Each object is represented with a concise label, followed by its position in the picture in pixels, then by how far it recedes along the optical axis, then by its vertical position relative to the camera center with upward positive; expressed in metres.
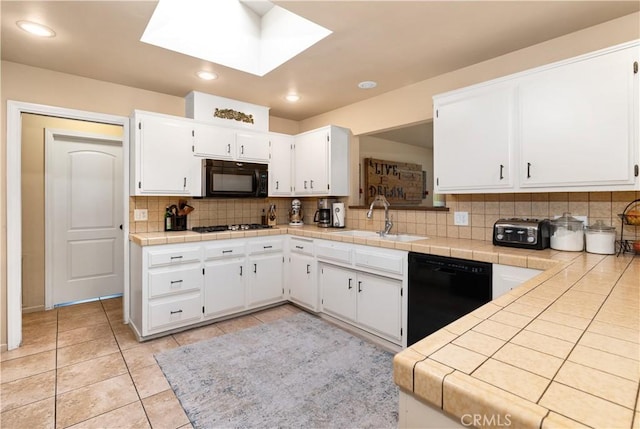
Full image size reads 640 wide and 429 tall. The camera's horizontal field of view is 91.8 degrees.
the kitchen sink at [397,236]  2.91 -0.22
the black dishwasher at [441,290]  1.97 -0.52
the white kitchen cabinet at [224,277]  3.00 -0.63
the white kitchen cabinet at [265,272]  3.29 -0.64
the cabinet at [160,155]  2.86 +0.57
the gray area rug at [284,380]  1.76 -1.13
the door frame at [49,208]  3.37 +0.06
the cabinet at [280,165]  3.76 +0.60
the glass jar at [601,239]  1.82 -0.15
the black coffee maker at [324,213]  3.74 +0.01
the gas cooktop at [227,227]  3.31 -0.15
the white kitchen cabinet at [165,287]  2.67 -0.66
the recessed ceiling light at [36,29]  2.02 +1.24
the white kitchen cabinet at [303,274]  3.23 -0.66
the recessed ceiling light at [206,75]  2.74 +1.25
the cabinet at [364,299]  2.47 -0.75
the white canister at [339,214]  3.63 +0.00
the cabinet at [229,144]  3.21 +0.77
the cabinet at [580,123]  1.70 +0.54
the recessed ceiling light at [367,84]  2.97 +1.26
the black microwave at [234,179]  3.20 +0.38
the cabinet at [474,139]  2.15 +0.56
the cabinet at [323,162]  3.53 +0.61
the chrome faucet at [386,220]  3.00 -0.07
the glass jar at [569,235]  1.93 -0.14
